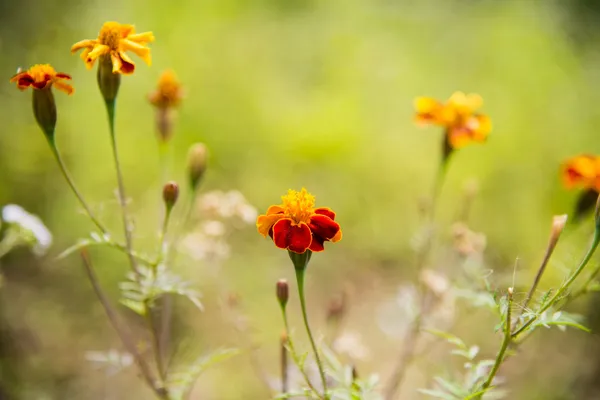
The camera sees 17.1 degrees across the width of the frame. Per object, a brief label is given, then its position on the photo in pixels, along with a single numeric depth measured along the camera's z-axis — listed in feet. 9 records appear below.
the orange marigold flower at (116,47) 2.68
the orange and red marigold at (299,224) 2.59
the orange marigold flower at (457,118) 2.91
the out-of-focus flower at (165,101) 2.92
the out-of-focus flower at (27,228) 2.91
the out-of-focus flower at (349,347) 3.01
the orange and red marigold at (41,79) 2.67
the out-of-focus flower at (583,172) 2.83
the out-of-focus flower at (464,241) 2.99
